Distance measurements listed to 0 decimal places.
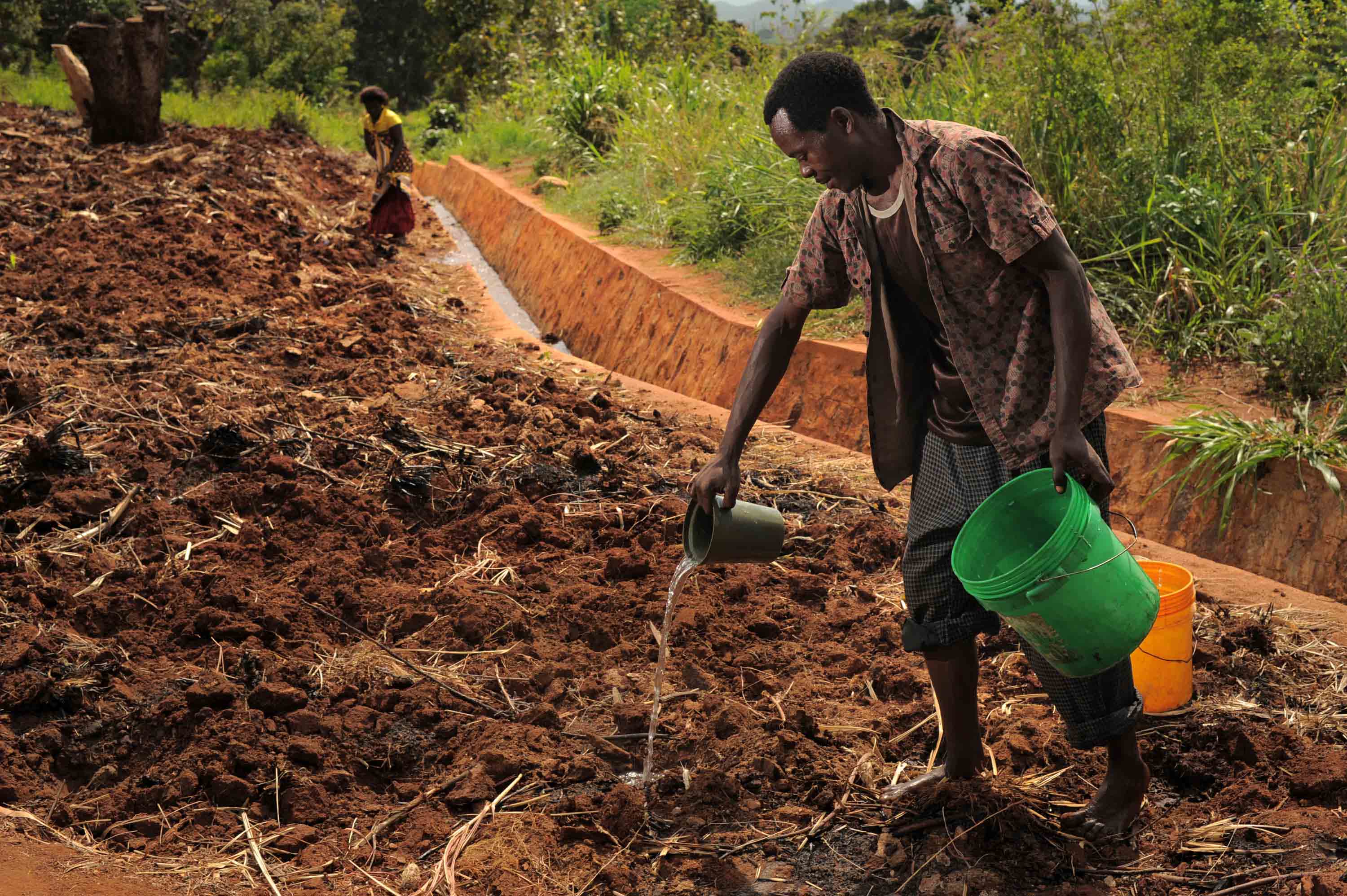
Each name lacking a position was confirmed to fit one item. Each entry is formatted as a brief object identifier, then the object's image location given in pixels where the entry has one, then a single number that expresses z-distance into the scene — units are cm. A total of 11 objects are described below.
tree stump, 1264
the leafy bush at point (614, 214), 1049
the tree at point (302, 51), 2638
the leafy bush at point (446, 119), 2289
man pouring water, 248
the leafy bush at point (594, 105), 1411
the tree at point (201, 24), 2434
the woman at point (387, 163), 1056
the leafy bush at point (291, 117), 1928
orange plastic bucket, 324
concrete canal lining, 464
